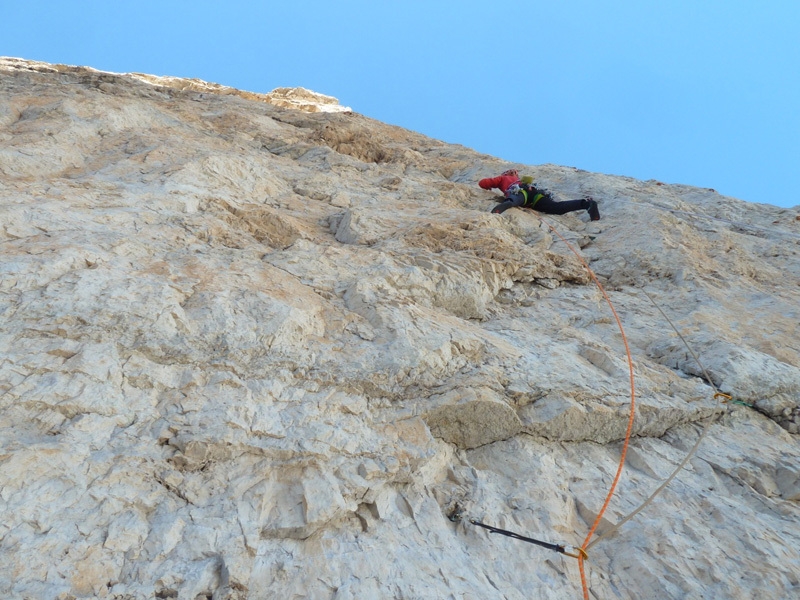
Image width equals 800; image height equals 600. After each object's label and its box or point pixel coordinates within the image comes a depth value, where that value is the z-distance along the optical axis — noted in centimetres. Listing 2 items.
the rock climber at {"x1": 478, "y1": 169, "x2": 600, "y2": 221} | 763
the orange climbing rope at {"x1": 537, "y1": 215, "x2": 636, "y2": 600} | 298
